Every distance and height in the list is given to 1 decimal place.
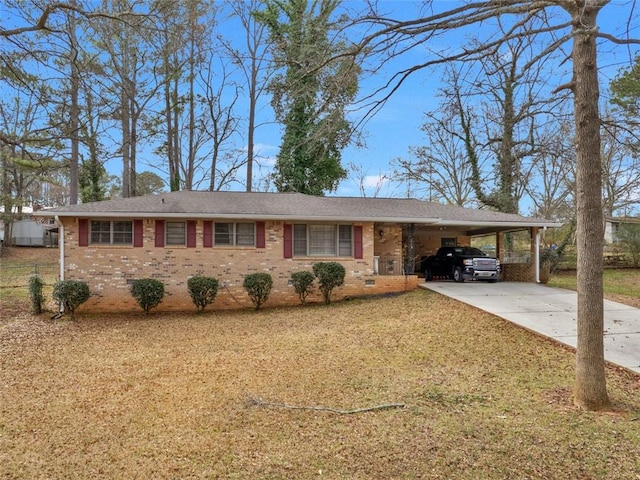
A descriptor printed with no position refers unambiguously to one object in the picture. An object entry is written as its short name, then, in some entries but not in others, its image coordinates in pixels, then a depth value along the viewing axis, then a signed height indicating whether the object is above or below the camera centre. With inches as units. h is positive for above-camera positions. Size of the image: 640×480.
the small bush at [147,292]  441.4 -50.5
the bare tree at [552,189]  1037.8 +154.2
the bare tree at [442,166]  1059.5 +214.8
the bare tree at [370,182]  1198.9 +197.4
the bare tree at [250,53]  923.4 +456.5
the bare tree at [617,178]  845.2 +157.2
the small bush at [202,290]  454.6 -49.8
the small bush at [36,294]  447.2 -52.9
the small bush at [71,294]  427.5 -50.5
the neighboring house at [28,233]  1274.6 +47.8
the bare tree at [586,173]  181.2 +33.6
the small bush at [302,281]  481.7 -42.5
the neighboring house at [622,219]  876.0 +61.8
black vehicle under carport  584.1 -30.6
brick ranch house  474.0 +5.4
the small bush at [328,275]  485.1 -36.3
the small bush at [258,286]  466.6 -47.3
